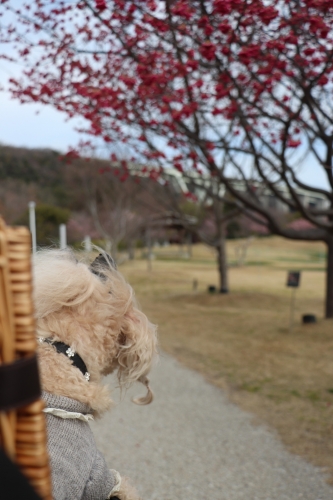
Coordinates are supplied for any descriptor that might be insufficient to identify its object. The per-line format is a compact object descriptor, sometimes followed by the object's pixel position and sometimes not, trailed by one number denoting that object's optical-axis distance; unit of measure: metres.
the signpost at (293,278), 9.32
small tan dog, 1.42
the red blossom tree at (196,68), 4.48
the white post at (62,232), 9.25
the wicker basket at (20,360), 0.65
